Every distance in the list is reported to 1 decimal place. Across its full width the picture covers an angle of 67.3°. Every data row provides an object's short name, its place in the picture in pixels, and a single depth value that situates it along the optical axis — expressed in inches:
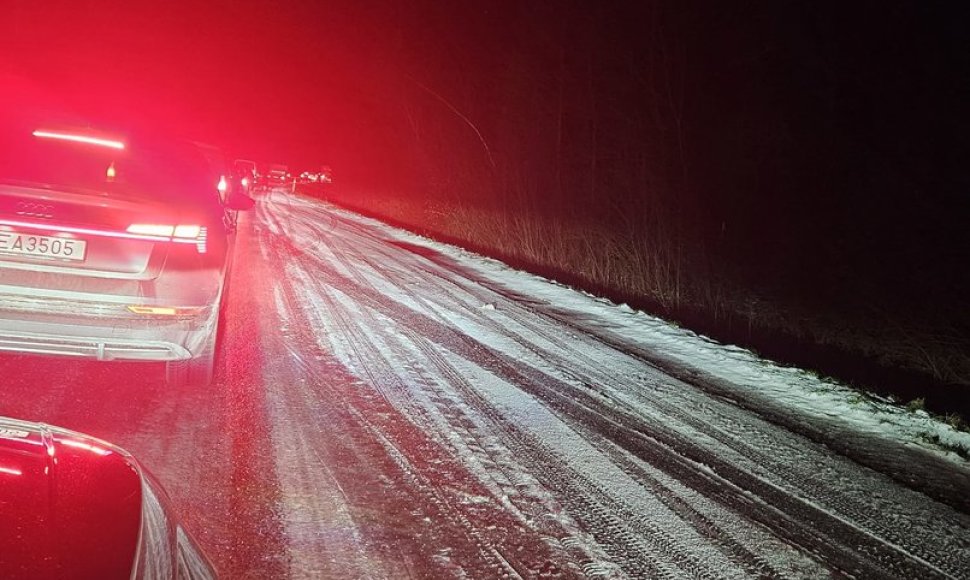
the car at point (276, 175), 1983.9
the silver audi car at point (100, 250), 173.0
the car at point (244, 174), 779.9
